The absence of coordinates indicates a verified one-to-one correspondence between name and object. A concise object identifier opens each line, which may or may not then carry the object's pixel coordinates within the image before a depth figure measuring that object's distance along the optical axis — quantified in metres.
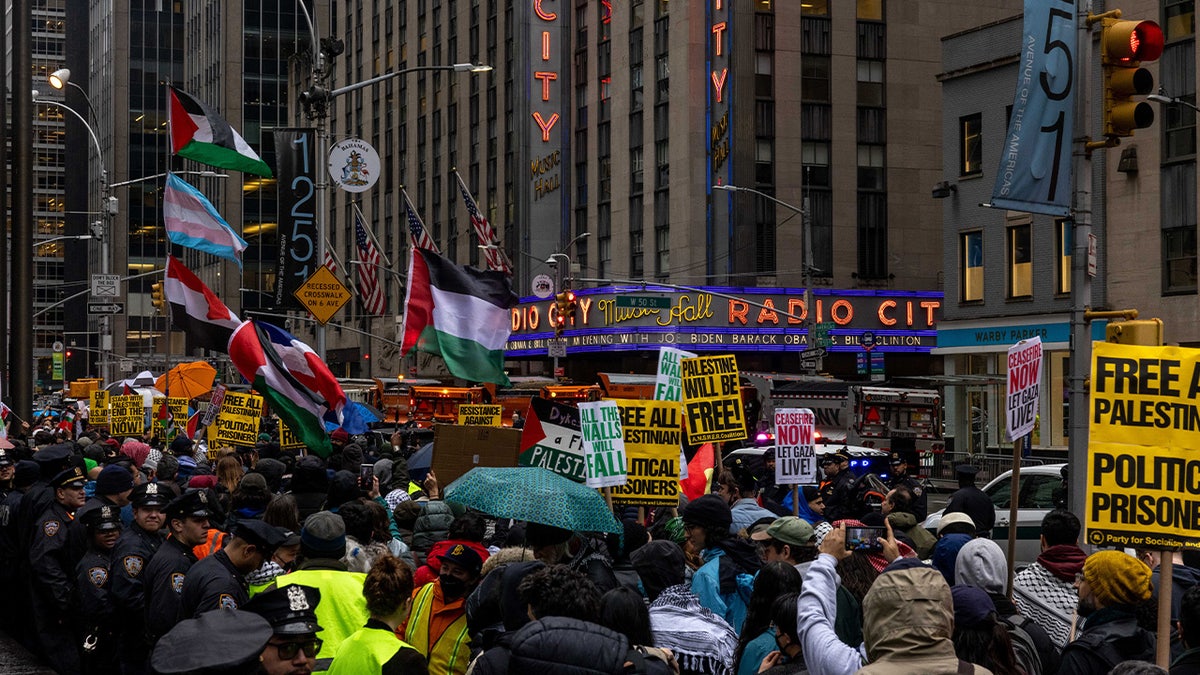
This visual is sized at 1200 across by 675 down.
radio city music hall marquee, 57.62
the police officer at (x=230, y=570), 7.22
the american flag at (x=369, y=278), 35.44
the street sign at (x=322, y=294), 18.28
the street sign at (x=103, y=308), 37.07
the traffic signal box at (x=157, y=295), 39.56
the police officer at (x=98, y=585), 9.08
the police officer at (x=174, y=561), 7.85
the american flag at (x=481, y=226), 40.62
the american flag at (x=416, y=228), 26.73
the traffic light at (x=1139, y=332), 9.53
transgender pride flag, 19.48
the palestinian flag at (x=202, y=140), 19.67
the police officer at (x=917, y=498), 15.98
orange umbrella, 29.62
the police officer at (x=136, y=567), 8.84
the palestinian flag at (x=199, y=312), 16.81
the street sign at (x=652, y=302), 44.91
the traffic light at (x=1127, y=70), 10.73
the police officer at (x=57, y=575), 10.66
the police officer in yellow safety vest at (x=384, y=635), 6.02
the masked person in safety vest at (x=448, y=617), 7.02
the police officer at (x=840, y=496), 17.31
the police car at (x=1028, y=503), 17.05
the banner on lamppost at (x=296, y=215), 20.27
